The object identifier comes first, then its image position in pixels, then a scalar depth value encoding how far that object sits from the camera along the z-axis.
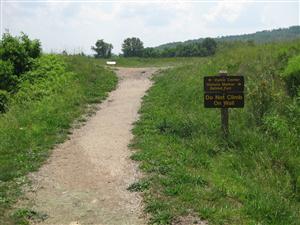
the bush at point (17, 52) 19.25
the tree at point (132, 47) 48.22
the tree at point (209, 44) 46.81
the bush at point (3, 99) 15.44
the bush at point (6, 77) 17.52
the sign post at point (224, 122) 10.59
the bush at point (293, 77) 12.73
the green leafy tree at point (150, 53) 45.39
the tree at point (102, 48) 42.12
